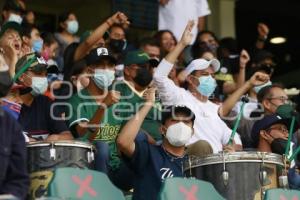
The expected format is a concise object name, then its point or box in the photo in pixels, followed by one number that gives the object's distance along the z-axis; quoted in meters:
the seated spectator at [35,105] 16.47
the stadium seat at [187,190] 13.52
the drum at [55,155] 14.35
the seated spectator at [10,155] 11.26
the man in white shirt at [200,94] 18.36
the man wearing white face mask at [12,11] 21.97
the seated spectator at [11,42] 17.58
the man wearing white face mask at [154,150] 14.91
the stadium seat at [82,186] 12.77
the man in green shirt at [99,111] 15.86
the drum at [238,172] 14.70
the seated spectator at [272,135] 17.77
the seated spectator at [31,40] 18.72
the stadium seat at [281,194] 14.13
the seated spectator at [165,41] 22.77
